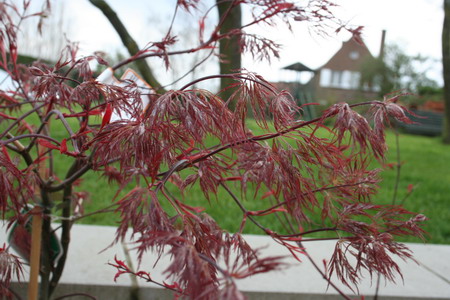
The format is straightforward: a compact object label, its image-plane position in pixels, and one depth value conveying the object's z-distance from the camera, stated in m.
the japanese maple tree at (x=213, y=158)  0.75
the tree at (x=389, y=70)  18.45
